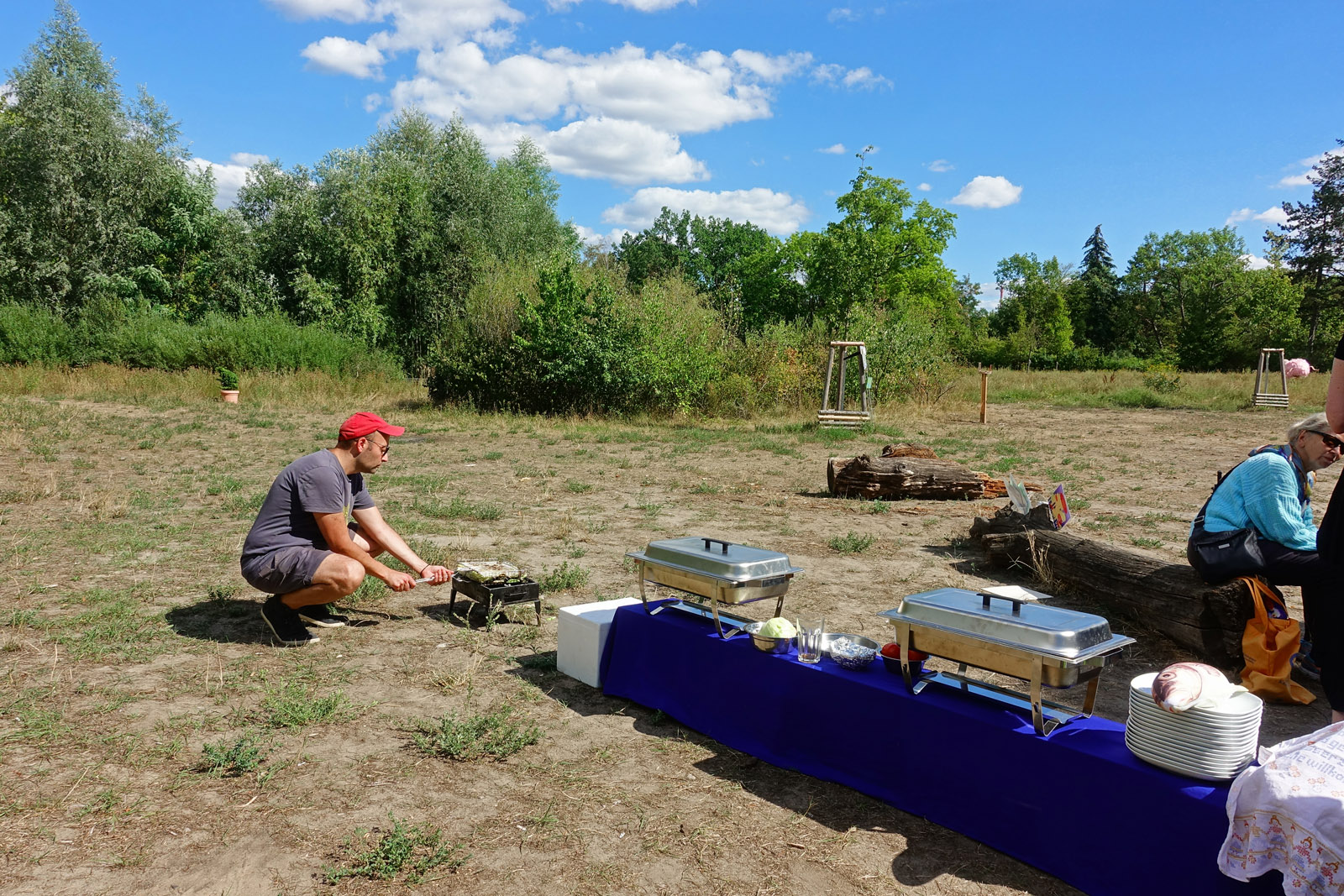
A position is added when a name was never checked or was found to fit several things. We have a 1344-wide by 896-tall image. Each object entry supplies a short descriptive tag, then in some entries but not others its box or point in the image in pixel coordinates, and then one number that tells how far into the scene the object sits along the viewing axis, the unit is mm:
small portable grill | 5801
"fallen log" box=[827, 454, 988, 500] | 11031
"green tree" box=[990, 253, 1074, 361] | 56216
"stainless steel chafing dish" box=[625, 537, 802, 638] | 3928
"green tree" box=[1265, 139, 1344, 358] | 51906
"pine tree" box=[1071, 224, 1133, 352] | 61781
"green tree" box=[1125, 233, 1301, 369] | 48406
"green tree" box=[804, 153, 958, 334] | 38125
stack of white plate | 2539
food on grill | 5863
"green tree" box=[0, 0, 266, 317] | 29828
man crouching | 5191
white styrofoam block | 4777
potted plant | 24234
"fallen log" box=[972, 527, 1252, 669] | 5098
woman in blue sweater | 4781
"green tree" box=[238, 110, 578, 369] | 33156
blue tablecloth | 2613
